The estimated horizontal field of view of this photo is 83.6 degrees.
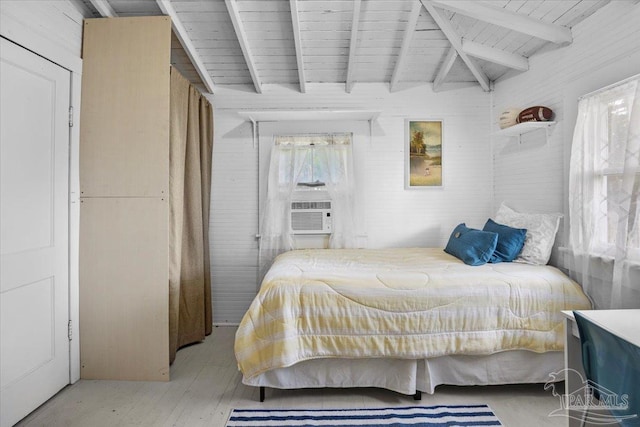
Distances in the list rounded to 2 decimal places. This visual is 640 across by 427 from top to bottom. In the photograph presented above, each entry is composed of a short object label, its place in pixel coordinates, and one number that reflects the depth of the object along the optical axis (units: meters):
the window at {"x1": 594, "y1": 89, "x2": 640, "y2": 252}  2.03
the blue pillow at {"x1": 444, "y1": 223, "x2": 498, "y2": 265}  2.64
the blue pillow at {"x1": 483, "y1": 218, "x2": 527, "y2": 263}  2.70
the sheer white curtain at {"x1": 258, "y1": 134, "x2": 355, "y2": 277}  3.66
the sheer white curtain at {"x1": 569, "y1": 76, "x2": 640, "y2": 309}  2.03
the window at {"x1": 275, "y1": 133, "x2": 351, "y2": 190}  3.66
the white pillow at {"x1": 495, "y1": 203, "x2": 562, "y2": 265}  2.63
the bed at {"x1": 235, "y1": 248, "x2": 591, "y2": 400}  2.15
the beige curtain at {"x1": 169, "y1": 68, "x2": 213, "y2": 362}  2.75
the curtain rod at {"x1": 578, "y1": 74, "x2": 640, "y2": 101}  2.05
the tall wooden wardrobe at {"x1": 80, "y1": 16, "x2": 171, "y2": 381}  2.51
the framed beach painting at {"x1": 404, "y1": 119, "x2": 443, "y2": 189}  3.75
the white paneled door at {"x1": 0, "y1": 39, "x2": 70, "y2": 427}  1.97
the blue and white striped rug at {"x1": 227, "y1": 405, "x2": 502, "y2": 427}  2.03
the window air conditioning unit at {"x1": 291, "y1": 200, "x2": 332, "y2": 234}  3.69
